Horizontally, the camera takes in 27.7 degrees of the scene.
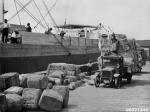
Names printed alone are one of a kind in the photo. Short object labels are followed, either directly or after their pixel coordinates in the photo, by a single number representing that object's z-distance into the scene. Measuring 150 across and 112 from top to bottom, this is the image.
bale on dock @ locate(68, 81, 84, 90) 15.68
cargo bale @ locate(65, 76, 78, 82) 17.37
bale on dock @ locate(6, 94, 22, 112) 9.59
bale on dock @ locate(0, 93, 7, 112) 9.11
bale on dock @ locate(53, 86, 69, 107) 10.63
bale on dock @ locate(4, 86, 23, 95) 10.74
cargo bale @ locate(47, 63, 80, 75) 18.39
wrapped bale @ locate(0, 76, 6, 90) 11.92
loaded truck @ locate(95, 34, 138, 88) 16.27
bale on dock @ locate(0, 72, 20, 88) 12.18
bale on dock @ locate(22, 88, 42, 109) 9.99
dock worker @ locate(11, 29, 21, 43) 18.42
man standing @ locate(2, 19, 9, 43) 17.33
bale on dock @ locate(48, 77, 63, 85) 15.40
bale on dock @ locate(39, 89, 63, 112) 9.83
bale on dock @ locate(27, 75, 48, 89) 12.20
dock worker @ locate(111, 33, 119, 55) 18.69
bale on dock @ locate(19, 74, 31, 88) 12.95
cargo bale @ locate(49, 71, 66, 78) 16.25
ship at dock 17.59
